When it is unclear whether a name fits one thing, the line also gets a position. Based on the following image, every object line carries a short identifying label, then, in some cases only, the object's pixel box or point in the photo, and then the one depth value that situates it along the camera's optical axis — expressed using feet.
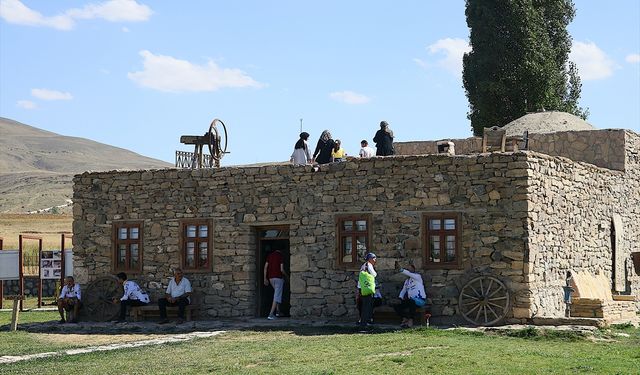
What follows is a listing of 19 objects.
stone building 65.00
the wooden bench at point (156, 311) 73.15
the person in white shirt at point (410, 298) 64.59
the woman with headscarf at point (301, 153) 75.56
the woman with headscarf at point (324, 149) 73.41
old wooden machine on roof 80.59
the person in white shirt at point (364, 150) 75.40
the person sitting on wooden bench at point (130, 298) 74.18
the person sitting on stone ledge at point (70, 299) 75.92
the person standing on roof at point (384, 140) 74.33
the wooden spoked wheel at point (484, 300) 64.18
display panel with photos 94.94
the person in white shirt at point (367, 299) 63.87
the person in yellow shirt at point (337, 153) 73.92
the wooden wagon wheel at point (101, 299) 76.38
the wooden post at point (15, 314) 72.33
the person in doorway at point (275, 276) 71.82
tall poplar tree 127.95
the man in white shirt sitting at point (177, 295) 72.13
